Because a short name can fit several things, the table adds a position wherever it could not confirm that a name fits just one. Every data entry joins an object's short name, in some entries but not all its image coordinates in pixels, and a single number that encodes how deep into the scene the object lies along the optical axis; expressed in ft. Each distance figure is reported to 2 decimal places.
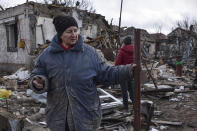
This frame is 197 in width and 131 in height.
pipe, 6.26
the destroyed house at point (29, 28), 39.27
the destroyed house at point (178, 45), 62.14
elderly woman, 7.02
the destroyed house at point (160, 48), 82.60
